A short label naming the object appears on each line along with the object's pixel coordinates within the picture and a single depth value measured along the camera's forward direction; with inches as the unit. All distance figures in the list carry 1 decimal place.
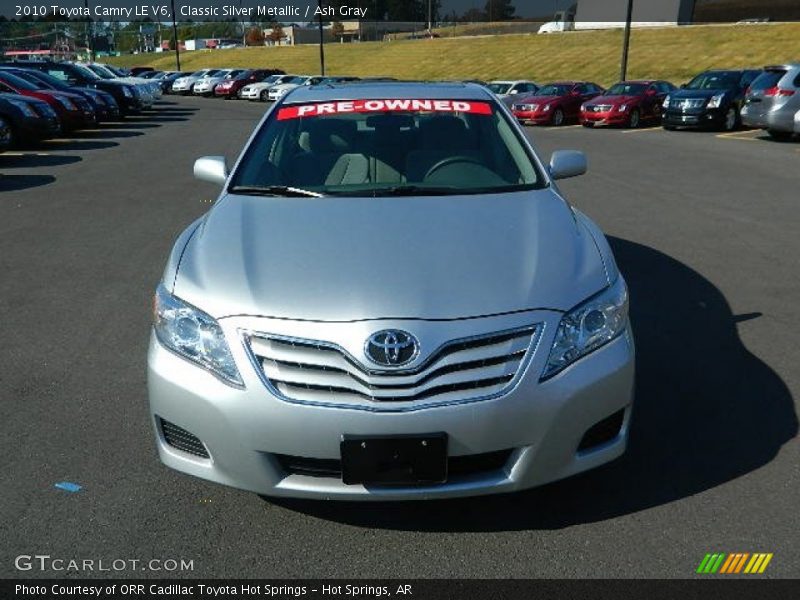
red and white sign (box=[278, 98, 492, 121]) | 174.7
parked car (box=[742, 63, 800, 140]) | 613.6
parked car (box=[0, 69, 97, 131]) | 697.6
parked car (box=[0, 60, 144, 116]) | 971.5
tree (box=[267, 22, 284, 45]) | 4677.7
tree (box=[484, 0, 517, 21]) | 5221.5
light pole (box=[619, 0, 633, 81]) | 1232.2
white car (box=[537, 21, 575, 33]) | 3228.3
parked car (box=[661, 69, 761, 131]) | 783.1
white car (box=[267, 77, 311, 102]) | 1479.7
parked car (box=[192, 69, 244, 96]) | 1737.7
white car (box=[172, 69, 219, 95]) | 1828.2
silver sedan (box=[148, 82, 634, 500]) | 100.3
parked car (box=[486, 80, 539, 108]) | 1022.0
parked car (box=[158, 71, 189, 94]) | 1925.4
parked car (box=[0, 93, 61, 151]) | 589.3
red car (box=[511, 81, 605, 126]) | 919.7
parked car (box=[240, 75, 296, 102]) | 1584.3
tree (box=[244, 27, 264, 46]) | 4877.0
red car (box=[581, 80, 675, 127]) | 857.5
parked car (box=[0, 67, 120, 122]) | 787.4
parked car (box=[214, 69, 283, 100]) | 1678.2
